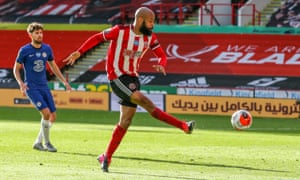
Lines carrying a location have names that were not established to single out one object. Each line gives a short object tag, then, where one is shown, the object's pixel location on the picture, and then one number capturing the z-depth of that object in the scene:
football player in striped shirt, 12.87
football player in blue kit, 16.08
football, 16.70
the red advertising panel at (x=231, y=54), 35.31
